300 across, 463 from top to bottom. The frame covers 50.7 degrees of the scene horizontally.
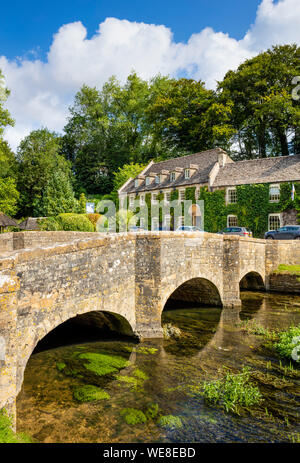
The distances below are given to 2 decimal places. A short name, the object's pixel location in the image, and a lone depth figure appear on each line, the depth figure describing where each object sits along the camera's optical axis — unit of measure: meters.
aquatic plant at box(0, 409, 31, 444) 4.47
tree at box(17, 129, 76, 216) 48.00
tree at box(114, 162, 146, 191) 47.72
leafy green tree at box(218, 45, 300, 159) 37.44
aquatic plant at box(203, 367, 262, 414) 7.10
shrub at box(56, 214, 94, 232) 22.97
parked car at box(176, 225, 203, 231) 27.57
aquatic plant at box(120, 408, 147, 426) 6.38
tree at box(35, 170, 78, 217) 33.16
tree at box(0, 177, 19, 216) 33.72
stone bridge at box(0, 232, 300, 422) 5.43
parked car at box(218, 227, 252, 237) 25.16
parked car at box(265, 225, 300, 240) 24.19
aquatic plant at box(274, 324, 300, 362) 9.48
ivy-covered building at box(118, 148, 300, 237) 29.17
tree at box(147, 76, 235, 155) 40.94
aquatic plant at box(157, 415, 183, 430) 6.29
